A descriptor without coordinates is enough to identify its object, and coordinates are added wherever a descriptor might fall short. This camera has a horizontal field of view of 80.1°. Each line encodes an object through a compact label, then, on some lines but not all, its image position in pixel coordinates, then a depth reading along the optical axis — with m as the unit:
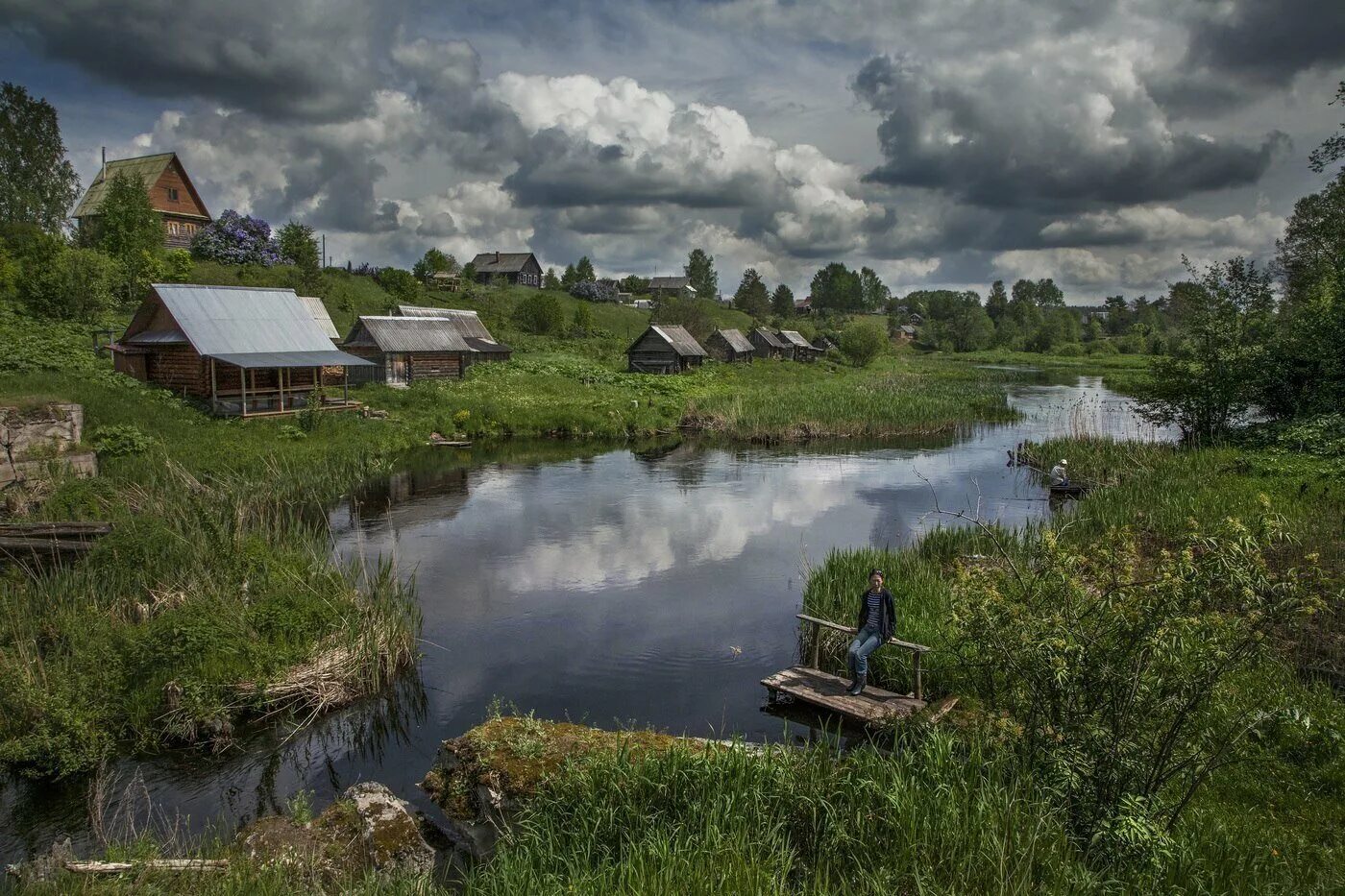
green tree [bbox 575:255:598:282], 124.62
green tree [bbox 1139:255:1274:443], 27.14
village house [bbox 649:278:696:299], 121.73
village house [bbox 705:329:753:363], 77.31
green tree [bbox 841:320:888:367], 87.00
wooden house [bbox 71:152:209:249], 67.56
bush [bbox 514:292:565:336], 77.25
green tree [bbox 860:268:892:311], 189.62
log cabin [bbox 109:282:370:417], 32.62
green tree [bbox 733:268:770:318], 134.75
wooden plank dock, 11.55
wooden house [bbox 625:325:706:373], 62.66
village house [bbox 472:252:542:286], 108.56
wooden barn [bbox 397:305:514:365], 57.81
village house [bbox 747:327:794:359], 87.75
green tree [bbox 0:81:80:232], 55.12
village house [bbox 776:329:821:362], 91.88
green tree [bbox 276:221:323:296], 65.31
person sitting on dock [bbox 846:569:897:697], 12.30
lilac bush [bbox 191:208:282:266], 65.12
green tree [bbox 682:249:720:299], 145.00
